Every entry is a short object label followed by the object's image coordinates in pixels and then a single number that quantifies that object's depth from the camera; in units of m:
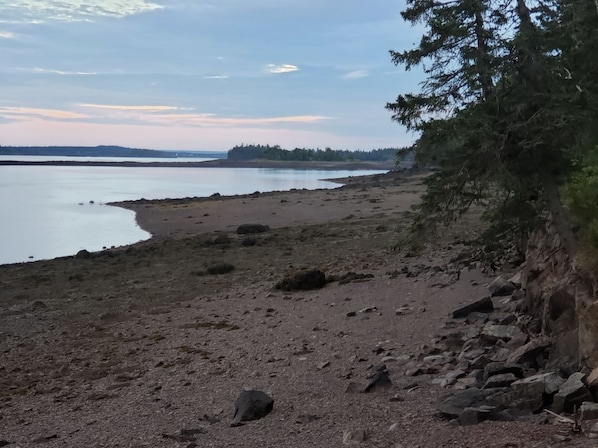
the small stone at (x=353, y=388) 6.70
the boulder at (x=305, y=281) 13.41
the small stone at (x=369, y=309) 10.51
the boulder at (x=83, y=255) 23.22
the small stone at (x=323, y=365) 7.90
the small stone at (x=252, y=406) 6.31
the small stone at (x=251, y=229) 27.31
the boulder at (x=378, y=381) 6.65
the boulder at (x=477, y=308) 8.91
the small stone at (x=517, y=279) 9.46
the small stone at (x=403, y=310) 9.97
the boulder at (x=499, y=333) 7.24
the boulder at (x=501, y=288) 9.50
